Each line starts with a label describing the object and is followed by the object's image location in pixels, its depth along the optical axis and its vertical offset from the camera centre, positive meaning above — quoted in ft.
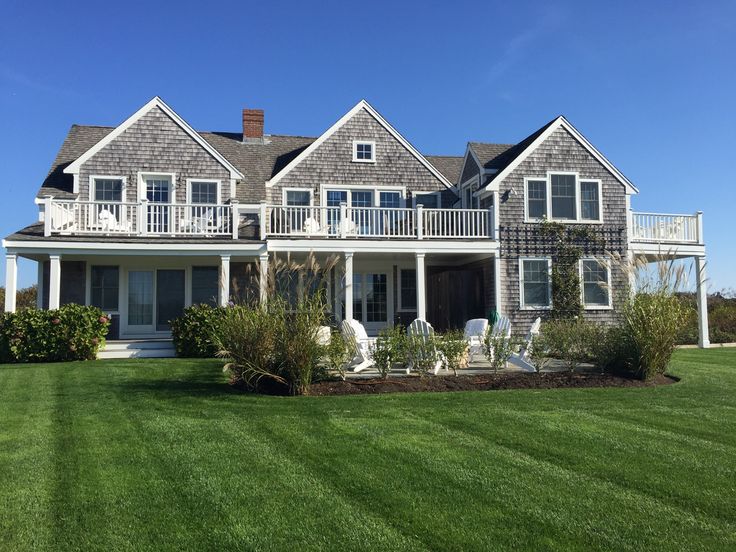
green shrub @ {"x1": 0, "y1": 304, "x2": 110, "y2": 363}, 44.86 -2.08
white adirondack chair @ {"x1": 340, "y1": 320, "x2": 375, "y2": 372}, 34.97 -2.18
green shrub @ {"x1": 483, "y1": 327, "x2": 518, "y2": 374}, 35.60 -2.50
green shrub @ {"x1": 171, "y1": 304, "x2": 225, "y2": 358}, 47.34 -2.16
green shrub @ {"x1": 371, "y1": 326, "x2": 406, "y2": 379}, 33.09 -2.43
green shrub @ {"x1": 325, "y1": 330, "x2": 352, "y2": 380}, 31.32 -2.50
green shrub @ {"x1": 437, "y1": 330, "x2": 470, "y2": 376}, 34.50 -2.43
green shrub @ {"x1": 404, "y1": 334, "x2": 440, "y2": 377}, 33.94 -2.57
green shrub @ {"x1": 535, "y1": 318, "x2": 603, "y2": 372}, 36.04 -2.21
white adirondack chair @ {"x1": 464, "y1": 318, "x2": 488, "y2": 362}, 38.63 -2.06
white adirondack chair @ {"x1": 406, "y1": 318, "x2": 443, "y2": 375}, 35.09 -1.52
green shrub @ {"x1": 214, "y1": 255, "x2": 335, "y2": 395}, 29.07 -1.49
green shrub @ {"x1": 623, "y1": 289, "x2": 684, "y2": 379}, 34.76 -1.49
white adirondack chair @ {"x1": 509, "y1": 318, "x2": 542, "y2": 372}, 36.78 -3.29
